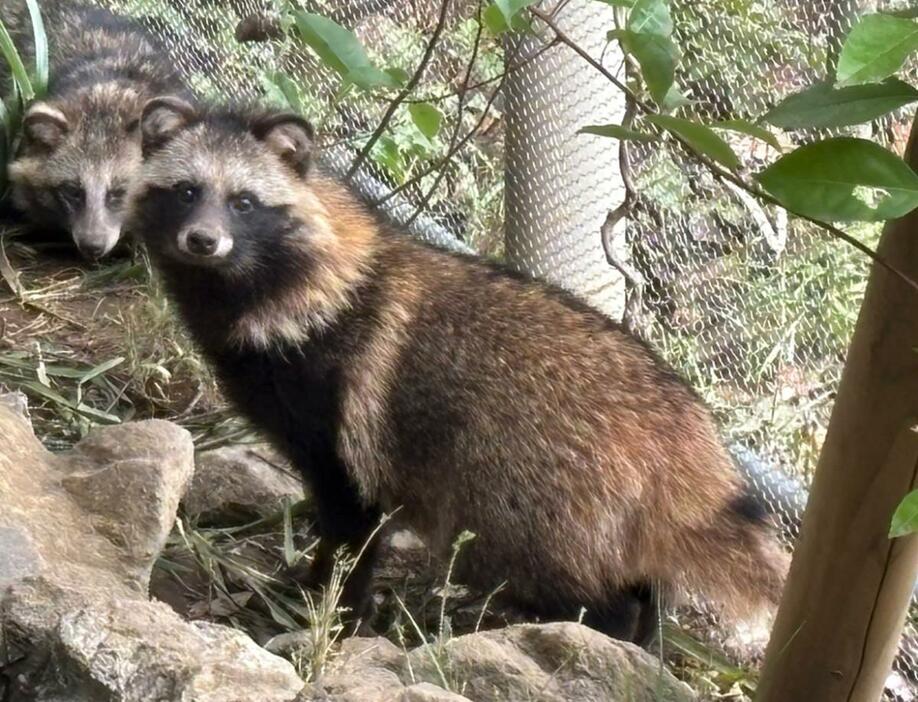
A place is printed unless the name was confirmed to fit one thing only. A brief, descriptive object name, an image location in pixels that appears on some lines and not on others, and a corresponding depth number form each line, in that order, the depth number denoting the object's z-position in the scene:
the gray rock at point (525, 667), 4.32
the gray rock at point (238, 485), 4.72
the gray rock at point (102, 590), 4.20
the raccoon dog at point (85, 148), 5.19
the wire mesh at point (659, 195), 4.60
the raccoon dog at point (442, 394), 4.56
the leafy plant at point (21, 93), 5.23
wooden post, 4.21
